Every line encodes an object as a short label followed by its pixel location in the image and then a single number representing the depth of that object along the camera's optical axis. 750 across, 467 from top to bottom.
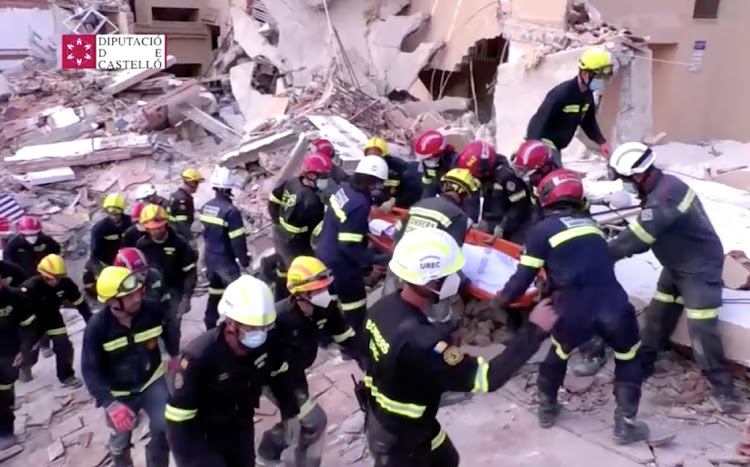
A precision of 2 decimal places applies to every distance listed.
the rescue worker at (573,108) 5.88
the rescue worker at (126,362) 4.23
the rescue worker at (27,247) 6.88
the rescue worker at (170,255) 6.04
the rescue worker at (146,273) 4.99
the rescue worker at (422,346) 2.80
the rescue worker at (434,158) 5.90
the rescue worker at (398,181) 6.54
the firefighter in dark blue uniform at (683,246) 4.22
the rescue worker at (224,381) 3.28
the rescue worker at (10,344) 5.37
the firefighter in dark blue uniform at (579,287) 3.92
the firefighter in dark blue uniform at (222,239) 6.36
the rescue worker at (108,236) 6.77
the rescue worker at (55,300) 5.93
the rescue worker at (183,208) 7.08
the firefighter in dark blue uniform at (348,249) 5.20
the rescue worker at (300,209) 5.96
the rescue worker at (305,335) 3.89
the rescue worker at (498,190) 5.51
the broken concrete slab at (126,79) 13.53
